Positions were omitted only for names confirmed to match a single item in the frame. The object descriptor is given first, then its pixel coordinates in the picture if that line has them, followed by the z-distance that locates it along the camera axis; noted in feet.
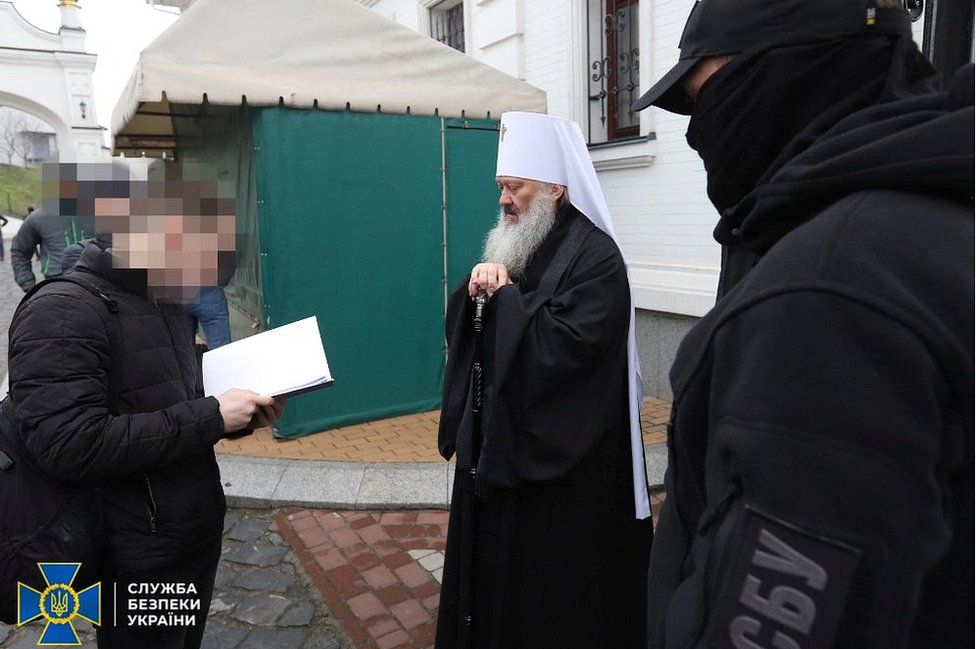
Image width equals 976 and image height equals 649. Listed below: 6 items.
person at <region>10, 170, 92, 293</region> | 19.92
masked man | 2.38
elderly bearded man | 7.55
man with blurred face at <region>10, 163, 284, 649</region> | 5.25
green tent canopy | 15.93
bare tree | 114.11
